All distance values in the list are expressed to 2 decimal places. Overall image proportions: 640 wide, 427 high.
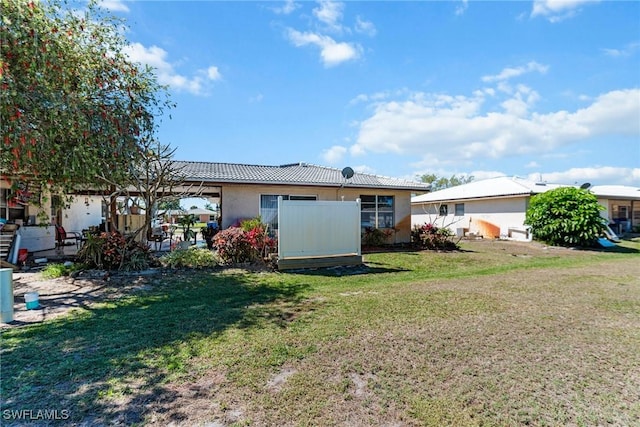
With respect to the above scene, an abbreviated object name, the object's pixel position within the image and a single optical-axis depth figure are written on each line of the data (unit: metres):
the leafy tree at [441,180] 59.00
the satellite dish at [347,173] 13.79
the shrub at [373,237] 14.87
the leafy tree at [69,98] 5.31
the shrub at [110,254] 8.73
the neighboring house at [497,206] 19.95
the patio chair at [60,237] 13.30
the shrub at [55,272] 8.25
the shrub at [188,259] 9.33
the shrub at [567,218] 15.70
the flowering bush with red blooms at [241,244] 9.84
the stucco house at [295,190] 13.06
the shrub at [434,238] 14.58
